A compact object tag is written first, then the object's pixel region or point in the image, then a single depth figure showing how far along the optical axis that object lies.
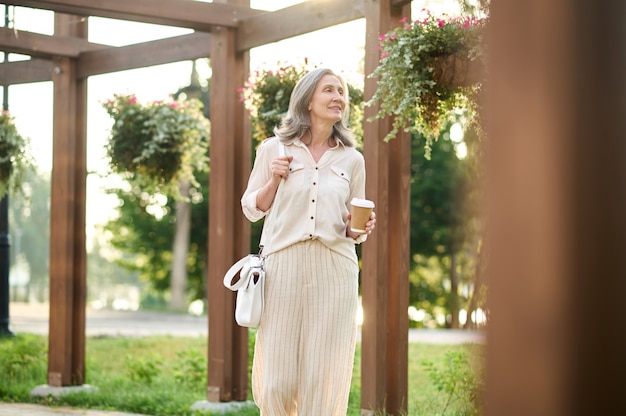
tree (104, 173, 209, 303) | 21.22
